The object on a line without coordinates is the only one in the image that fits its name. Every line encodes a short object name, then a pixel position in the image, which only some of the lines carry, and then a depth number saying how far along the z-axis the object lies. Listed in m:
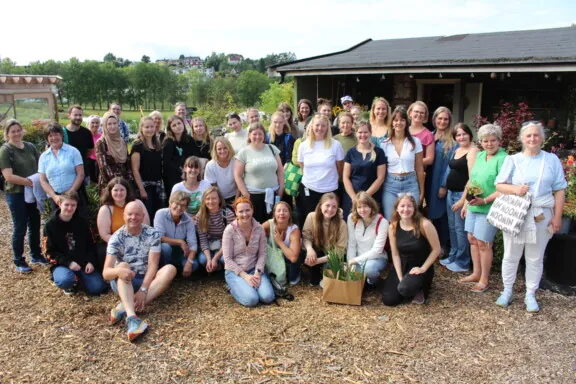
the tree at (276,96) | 21.26
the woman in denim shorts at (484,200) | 4.29
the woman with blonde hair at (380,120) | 4.97
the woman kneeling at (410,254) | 4.18
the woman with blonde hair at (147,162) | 5.10
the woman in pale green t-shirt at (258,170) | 4.92
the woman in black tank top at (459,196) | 4.81
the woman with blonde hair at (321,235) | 4.50
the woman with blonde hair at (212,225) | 4.62
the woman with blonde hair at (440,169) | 5.11
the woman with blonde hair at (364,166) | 4.68
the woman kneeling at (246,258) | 4.27
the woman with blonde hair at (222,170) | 5.01
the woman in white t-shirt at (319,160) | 4.81
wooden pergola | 14.80
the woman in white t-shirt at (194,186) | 4.78
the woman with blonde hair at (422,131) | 4.99
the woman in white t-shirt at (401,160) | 4.72
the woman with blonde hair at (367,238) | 4.41
